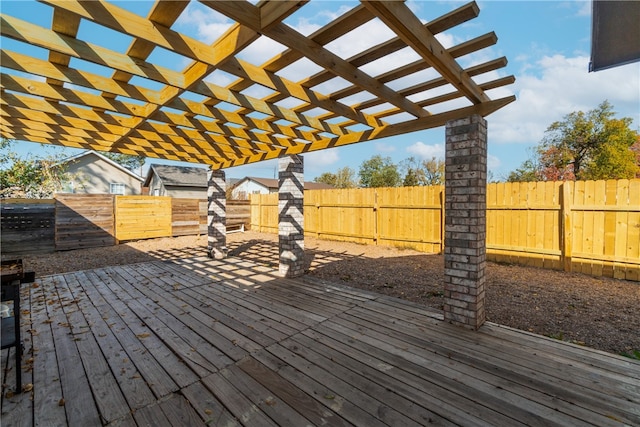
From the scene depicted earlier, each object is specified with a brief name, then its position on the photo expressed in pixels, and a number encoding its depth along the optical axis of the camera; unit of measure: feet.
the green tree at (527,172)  61.39
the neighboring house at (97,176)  51.68
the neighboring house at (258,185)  100.32
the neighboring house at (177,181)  61.52
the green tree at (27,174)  38.37
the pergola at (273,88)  6.13
